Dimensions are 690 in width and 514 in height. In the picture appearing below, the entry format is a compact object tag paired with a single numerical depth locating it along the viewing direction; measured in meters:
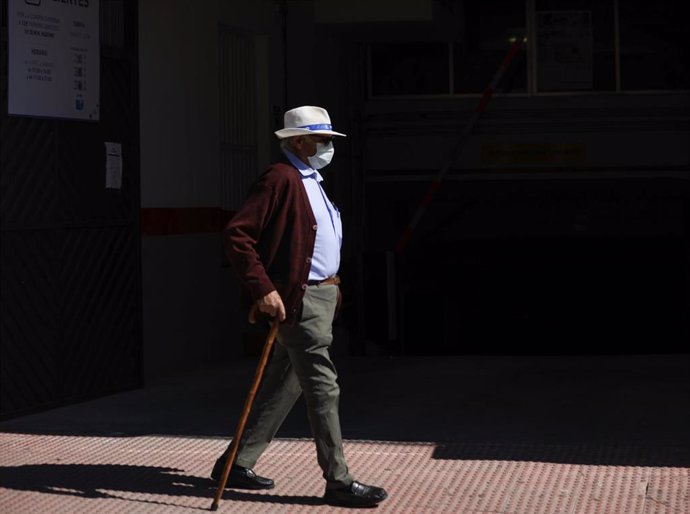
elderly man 13.69
